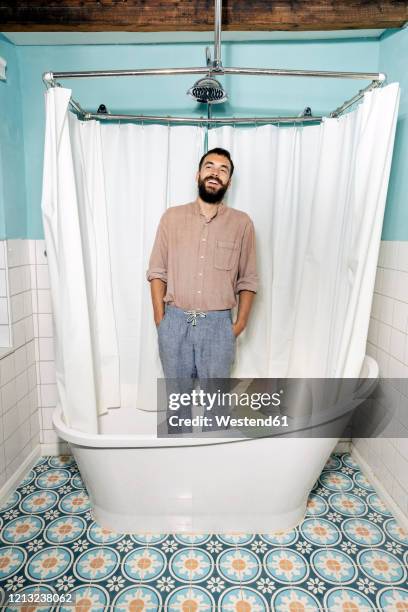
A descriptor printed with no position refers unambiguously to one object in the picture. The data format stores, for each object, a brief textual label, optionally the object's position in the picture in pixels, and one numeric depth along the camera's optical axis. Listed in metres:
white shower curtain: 1.64
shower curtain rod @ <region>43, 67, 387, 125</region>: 1.50
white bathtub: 1.53
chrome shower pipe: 1.52
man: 1.85
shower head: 1.57
